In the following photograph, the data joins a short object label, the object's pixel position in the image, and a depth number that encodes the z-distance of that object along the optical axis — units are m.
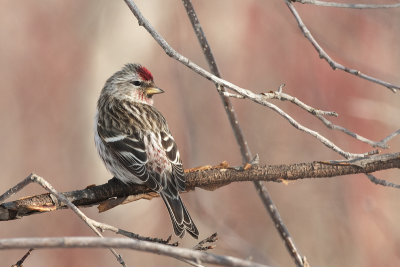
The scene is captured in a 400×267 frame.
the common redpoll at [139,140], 8.66
